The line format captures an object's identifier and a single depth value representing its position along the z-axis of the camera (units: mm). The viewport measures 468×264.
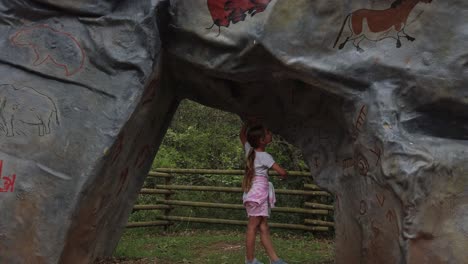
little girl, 4984
